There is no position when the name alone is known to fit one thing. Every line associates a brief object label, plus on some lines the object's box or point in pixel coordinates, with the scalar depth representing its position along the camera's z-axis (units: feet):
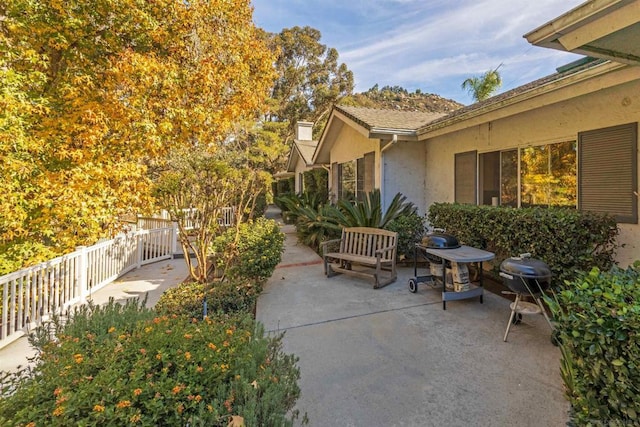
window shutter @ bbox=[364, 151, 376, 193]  30.12
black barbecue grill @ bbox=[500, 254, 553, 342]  11.53
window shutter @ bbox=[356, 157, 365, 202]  33.64
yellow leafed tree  17.97
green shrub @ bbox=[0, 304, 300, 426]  4.57
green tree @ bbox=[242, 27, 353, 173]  103.30
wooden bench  19.84
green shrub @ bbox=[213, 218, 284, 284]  17.83
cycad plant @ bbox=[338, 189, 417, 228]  23.59
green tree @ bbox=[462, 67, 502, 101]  52.16
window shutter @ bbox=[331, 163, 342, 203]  40.45
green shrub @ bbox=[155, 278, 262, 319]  14.61
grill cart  15.21
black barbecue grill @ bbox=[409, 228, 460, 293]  16.56
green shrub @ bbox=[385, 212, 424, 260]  23.88
